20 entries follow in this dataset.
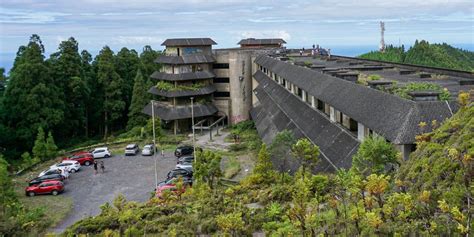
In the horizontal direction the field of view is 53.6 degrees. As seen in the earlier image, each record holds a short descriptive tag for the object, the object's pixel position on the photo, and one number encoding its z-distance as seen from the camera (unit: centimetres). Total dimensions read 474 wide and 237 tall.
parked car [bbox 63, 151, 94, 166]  4350
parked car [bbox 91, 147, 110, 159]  4581
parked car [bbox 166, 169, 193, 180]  3466
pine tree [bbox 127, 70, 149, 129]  6074
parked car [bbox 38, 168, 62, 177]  3791
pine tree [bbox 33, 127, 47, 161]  4434
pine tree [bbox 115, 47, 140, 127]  6619
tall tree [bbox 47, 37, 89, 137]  5619
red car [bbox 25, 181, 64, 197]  3438
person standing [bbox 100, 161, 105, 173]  4009
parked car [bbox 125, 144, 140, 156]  4641
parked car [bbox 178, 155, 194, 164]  3966
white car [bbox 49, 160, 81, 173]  4031
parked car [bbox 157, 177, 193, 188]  3198
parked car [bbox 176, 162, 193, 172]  3738
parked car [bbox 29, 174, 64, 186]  3528
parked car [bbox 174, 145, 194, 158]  4462
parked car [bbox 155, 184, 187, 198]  2709
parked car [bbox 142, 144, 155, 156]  4588
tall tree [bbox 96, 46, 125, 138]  6094
